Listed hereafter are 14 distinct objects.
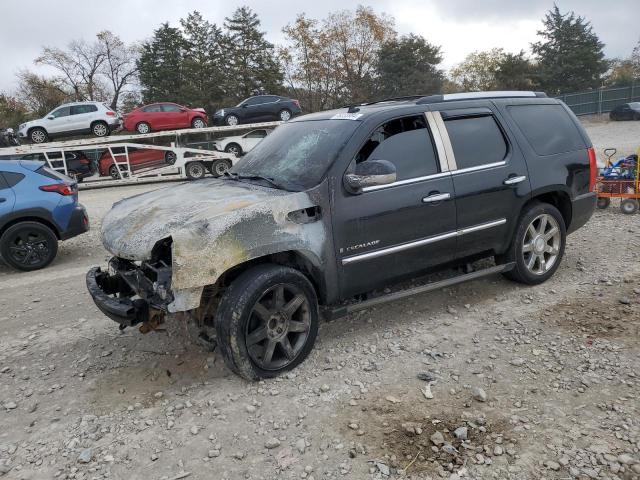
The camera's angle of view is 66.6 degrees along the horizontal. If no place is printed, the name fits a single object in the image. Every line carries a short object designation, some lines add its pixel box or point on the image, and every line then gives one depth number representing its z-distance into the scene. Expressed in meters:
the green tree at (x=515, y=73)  43.97
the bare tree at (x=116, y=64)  47.84
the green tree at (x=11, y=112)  40.44
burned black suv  3.29
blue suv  7.01
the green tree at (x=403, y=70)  41.81
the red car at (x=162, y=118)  19.55
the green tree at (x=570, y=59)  44.78
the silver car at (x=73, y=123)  18.12
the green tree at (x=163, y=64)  44.41
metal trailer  17.16
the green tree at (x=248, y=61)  41.16
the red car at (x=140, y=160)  18.08
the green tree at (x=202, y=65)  41.06
